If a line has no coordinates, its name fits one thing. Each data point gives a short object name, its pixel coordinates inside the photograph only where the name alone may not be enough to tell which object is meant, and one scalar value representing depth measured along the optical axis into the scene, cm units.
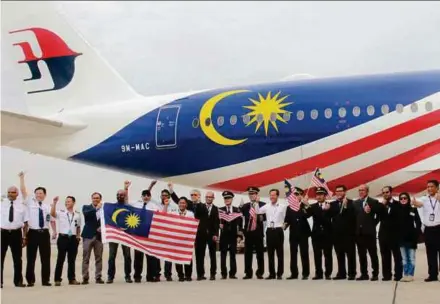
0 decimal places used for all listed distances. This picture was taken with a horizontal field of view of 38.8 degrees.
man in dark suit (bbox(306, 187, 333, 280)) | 1023
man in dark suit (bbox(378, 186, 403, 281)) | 986
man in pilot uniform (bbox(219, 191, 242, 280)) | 1080
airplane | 1318
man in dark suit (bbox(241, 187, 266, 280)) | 1062
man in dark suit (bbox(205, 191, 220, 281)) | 1078
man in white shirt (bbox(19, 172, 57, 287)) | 1005
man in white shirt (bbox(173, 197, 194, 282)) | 1055
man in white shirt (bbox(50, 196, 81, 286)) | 1031
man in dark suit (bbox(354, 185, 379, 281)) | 1005
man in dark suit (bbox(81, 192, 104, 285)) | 1035
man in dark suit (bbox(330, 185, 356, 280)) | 1009
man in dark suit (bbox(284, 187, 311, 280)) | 1034
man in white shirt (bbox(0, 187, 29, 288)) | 986
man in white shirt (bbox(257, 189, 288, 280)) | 1045
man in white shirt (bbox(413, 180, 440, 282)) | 956
